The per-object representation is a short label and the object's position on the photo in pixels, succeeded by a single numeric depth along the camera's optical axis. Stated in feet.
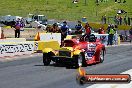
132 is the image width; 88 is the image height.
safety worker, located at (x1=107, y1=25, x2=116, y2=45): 127.44
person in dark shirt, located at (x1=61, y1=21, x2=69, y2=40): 102.49
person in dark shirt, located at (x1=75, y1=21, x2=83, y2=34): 99.50
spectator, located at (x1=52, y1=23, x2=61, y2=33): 107.14
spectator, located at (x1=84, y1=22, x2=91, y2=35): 98.06
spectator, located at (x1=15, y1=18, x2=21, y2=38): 116.52
